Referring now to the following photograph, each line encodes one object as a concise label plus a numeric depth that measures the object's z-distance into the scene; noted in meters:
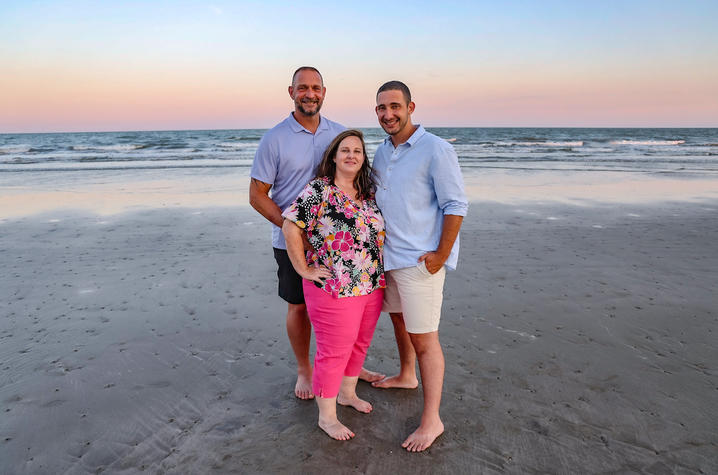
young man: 2.62
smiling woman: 2.67
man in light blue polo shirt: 3.11
